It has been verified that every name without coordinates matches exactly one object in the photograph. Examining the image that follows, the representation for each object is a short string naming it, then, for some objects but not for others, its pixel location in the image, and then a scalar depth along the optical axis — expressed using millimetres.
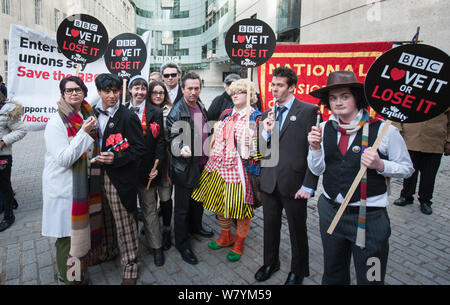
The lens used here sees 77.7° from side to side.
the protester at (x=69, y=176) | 2502
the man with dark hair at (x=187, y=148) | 3354
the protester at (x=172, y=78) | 4422
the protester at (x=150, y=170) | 3320
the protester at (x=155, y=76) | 4938
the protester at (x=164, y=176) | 3652
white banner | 4223
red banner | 4484
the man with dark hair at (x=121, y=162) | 2748
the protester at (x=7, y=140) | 3977
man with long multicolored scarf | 2039
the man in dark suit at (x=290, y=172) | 2719
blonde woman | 3270
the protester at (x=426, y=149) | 4902
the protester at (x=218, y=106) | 4098
